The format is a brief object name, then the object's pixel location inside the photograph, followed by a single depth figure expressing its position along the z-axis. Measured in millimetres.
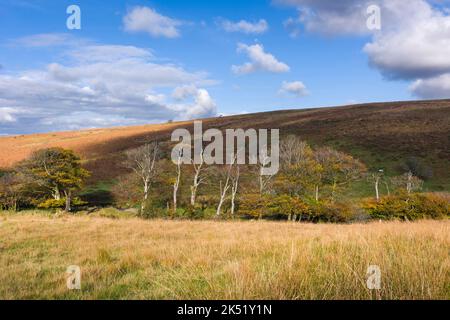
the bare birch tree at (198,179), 37419
